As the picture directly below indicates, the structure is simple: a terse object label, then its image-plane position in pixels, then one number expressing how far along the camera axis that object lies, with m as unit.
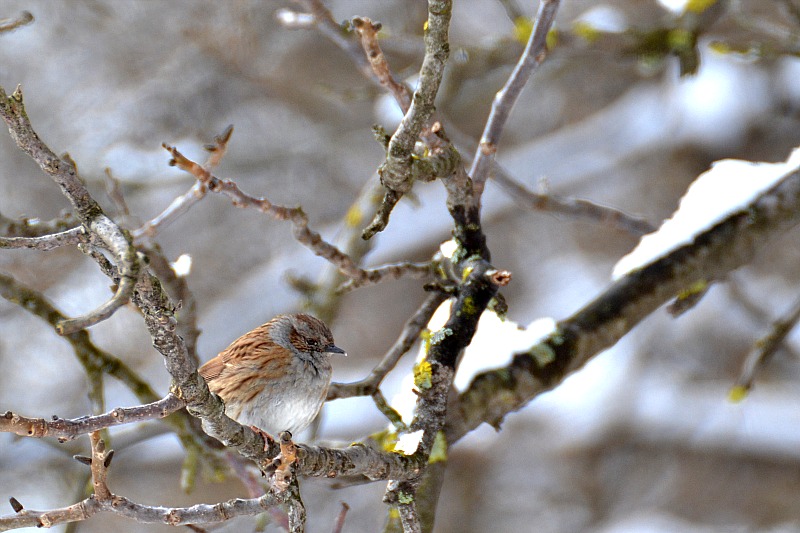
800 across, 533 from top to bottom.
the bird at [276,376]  6.82
